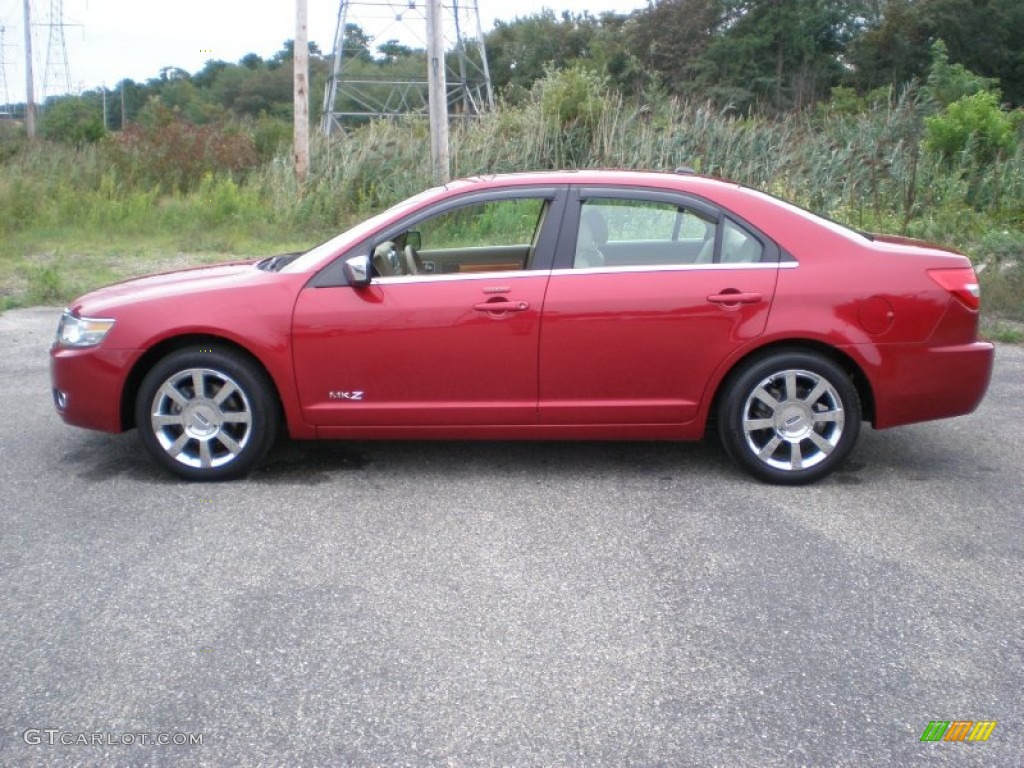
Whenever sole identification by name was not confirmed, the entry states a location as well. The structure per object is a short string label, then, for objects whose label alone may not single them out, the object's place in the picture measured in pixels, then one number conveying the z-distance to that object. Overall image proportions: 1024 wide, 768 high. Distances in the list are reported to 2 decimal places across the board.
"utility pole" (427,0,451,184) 15.97
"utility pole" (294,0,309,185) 18.19
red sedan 5.59
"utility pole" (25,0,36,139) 38.28
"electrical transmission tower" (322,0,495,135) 27.18
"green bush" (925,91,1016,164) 15.40
